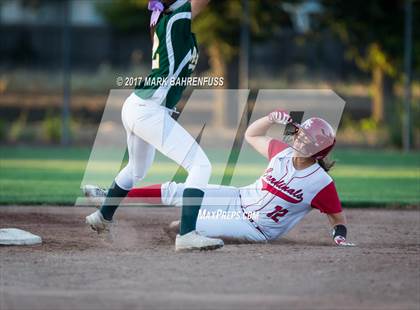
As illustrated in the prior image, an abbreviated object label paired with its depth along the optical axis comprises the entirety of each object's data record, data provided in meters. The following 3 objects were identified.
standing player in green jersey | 14.23
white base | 15.09
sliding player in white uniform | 15.33
